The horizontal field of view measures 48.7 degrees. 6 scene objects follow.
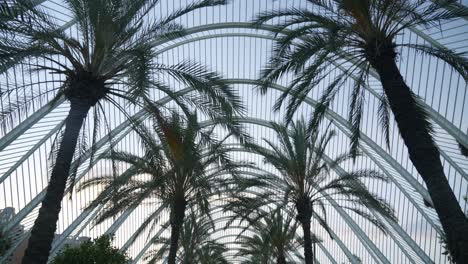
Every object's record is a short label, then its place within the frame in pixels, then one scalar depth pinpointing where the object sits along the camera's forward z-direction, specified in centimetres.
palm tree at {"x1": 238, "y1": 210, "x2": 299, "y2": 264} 2944
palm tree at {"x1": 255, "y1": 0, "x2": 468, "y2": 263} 1002
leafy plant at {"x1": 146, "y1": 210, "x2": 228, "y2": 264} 3219
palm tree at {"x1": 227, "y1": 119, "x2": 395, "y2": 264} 2078
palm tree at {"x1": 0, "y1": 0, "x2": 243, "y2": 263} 1131
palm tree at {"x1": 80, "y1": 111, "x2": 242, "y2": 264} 1416
